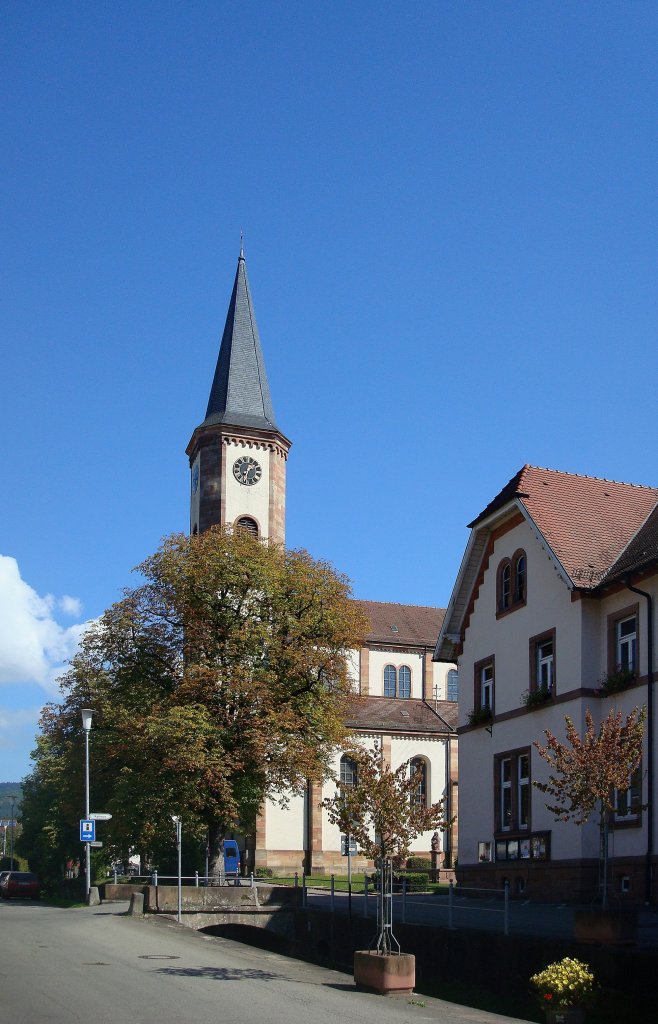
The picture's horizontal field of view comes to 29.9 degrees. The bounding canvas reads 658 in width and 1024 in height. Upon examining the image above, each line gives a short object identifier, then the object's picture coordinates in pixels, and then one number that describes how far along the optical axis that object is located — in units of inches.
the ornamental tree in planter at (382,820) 725.3
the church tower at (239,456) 2469.2
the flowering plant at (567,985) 609.3
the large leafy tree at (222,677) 1521.9
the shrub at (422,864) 2138.2
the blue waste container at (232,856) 1939.0
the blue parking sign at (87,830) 1535.4
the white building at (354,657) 2373.3
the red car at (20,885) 2021.4
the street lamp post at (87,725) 1569.9
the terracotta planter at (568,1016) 605.3
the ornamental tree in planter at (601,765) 719.7
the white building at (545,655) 1078.4
